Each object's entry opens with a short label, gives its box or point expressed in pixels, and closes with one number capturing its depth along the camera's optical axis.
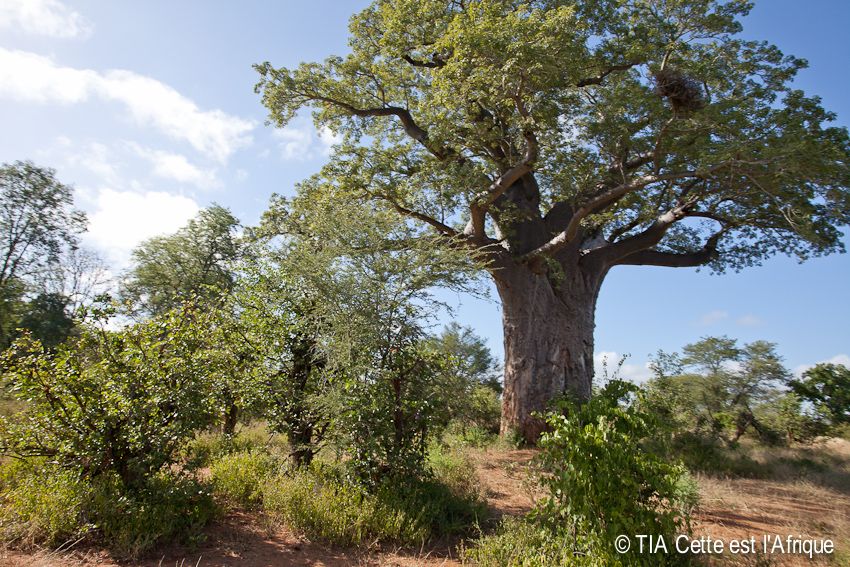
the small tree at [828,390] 12.93
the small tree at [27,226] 18.24
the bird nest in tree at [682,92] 7.44
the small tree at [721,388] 11.62
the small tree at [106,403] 4.17
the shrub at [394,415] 4.74
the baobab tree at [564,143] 6.83
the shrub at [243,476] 4.95
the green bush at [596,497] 3.33
